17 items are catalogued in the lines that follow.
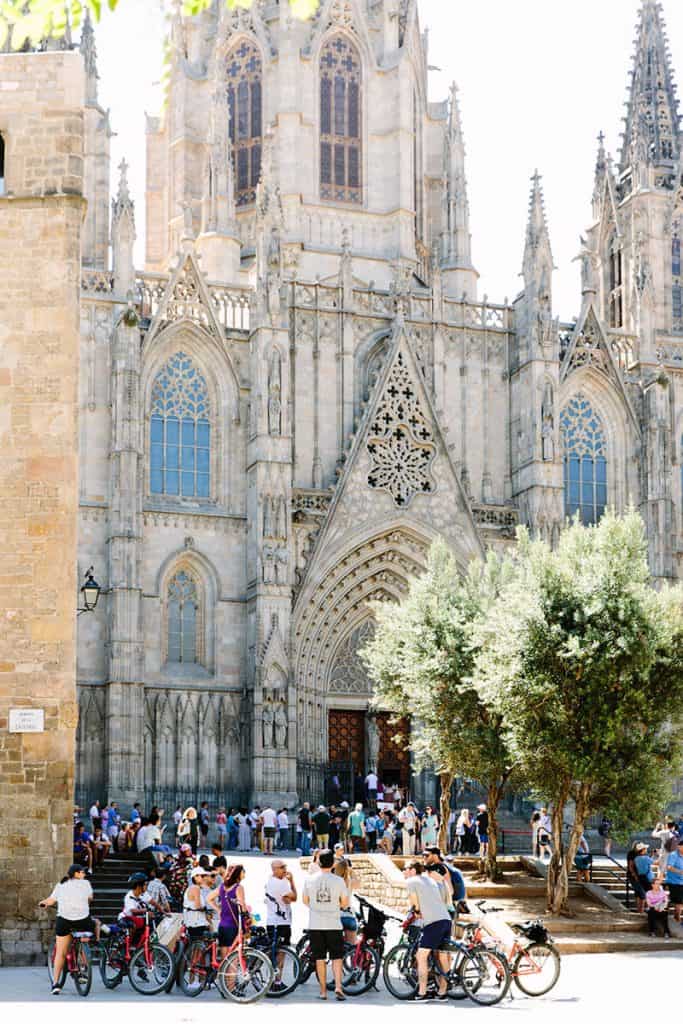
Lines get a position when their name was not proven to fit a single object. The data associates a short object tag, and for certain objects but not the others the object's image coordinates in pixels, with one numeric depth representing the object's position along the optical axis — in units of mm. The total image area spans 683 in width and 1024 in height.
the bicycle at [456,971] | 16844
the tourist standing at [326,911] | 16281
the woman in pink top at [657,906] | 23594
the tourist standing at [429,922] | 16625
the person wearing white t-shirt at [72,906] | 16906
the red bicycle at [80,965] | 16656
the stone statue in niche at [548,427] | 43469
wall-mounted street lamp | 25891
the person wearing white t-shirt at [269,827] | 34703
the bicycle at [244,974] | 16297
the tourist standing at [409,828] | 31969
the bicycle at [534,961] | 17250
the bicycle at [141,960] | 17141
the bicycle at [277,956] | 16875
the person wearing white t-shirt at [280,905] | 17881
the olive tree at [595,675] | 24719
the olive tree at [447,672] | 28812
